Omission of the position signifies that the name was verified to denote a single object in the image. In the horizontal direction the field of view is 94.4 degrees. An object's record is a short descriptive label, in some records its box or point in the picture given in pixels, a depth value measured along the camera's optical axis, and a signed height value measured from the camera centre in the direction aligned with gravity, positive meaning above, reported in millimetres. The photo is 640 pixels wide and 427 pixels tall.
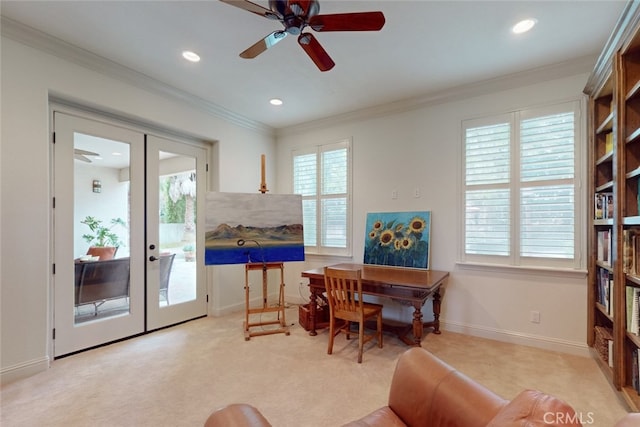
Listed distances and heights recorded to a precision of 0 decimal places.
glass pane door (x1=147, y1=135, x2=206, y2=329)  3625 -243
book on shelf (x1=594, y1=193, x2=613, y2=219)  2543 +51
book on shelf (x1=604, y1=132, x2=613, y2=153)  2661 +630
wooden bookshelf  2018 +147
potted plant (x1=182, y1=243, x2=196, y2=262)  3992 -537
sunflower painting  3746 -362
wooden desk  2980 -801
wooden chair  2871 -932
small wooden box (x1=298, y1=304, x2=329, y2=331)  3658 -1314
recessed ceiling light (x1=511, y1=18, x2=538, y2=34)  2379 +1526
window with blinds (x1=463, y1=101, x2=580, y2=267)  3016 +265
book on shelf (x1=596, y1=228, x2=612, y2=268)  2535 -310
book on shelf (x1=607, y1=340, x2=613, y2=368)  2398 -1163
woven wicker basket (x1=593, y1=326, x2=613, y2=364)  2518 -1138
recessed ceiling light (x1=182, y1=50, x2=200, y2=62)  2827 +1524
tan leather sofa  805 -753
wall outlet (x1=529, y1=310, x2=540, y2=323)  3131 -1118
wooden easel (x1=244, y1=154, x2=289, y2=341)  3510 -1186
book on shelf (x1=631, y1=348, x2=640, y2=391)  2053 -1129
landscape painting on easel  3498 -197
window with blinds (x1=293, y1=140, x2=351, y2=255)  4496 +286
